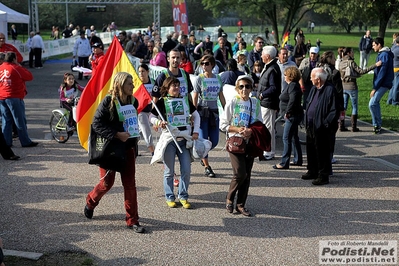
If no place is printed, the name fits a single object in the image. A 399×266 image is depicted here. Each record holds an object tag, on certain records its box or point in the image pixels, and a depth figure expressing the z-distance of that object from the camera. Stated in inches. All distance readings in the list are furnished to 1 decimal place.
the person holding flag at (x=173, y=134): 302.0
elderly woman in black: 381.7
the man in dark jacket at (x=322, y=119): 349.4
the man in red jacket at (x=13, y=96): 434.0
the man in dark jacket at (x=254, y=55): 604.7
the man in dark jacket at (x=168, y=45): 803.0
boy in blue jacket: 507.5
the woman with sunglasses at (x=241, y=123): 291.7
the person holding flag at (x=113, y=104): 263.6
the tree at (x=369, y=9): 1833.2
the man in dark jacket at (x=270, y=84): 404.5
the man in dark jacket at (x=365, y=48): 1136.2
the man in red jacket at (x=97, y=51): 577.0
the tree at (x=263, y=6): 1993.7
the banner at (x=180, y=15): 1098.7
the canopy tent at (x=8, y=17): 1050.1
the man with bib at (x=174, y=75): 343.6
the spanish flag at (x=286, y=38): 794.5
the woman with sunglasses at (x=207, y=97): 365.1
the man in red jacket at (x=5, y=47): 547.0
